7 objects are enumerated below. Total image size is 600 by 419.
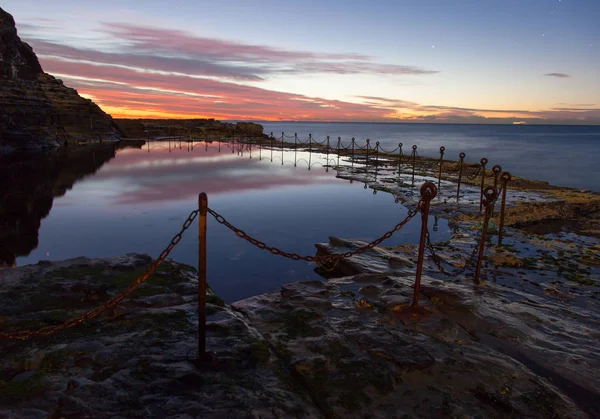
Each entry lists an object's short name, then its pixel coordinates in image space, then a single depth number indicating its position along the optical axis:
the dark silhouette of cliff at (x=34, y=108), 33.03
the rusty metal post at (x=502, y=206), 10.49
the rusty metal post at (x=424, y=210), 5.69
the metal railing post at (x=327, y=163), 28.80
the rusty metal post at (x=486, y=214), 7.11
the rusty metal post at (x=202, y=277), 4.17
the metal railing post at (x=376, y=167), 27.19
